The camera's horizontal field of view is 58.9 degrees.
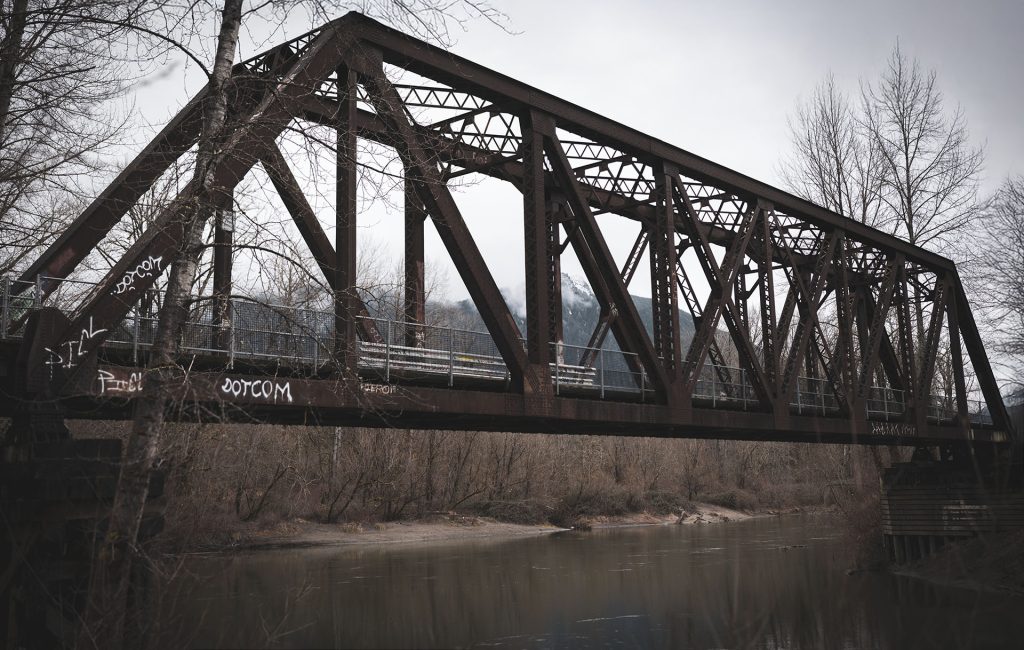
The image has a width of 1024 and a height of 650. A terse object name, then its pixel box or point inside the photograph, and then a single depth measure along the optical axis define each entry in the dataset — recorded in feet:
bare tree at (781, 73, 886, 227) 130.72
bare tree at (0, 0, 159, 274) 46.60
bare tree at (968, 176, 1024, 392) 94.84
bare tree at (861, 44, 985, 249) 129.39
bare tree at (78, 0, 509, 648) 31.37
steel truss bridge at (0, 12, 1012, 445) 37.14
